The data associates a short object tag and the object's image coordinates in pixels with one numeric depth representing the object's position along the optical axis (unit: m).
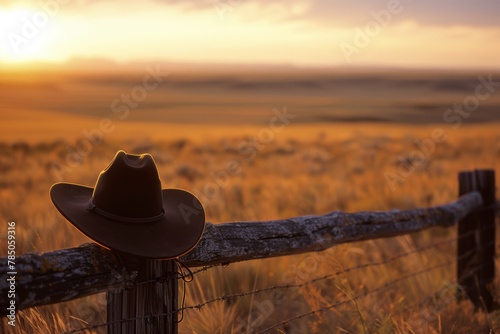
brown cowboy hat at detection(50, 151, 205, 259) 2.31
